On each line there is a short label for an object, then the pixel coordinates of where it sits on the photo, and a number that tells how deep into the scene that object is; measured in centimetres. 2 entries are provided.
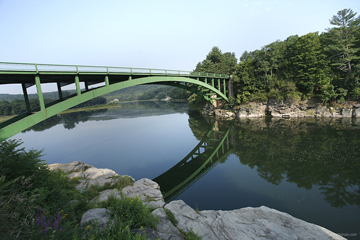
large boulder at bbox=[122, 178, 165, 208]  621
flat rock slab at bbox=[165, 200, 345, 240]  478
